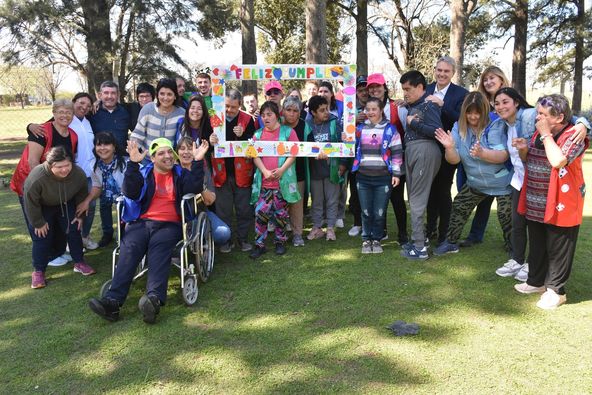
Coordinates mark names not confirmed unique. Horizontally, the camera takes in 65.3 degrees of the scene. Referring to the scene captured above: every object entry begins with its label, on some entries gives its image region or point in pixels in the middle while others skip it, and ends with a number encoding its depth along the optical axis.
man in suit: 4.43
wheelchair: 3.60
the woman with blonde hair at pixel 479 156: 4.11
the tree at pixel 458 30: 11.23
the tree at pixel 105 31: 10.96
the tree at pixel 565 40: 18.39
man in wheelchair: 3.39
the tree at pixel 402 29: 22.16
